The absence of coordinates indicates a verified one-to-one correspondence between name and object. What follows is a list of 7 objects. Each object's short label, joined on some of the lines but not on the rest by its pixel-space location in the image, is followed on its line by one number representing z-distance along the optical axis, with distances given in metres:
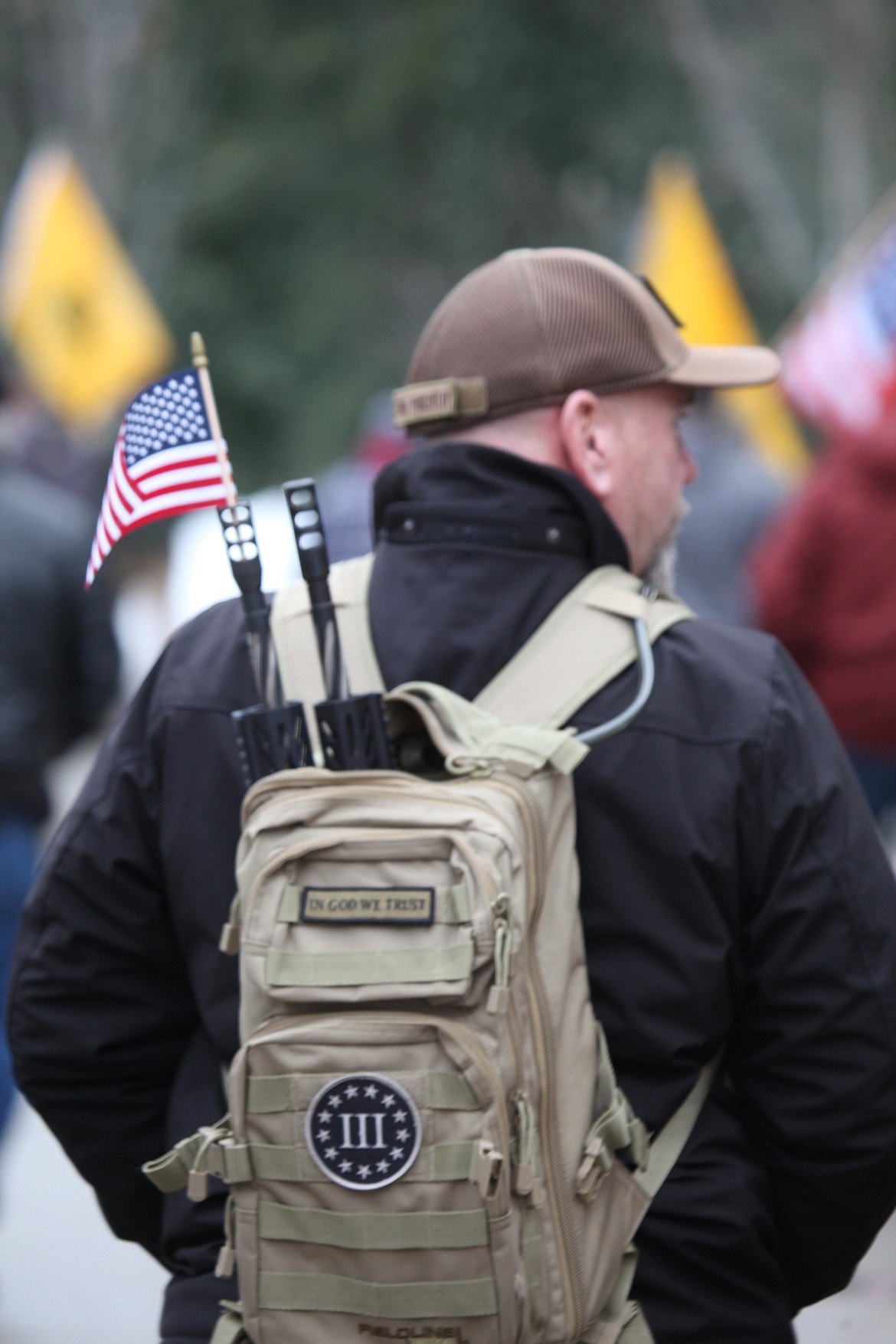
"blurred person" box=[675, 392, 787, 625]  13.16
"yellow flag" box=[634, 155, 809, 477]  21.47
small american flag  4.82
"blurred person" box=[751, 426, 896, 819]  11.13
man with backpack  4.51
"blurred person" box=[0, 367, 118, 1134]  9.52
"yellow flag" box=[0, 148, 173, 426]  23.75
